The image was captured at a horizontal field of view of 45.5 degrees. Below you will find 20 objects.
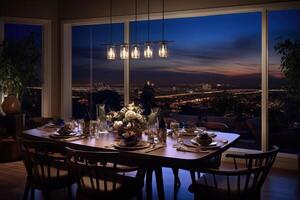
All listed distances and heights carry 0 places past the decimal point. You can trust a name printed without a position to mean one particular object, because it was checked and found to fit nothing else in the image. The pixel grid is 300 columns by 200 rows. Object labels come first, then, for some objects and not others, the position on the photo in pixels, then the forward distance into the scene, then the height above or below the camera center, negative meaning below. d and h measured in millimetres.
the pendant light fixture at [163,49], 3742 +459
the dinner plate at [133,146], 3146 -473
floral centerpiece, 3247 -297
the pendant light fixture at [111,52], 4102 +475
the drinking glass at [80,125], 3893 -362
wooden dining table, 2832 -501
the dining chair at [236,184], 2799 -774
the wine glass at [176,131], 3414 -395
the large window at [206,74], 5574 +352
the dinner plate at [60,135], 3629 -429
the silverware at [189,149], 3039 -487
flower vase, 3223 -417
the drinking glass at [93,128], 3764 -369
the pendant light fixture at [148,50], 3834 +460
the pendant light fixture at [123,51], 4023 +473
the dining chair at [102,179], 2816 -740
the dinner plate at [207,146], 3185 -470
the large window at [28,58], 5879 +595
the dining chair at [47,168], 3180 -686
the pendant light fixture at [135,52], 3937 +454
